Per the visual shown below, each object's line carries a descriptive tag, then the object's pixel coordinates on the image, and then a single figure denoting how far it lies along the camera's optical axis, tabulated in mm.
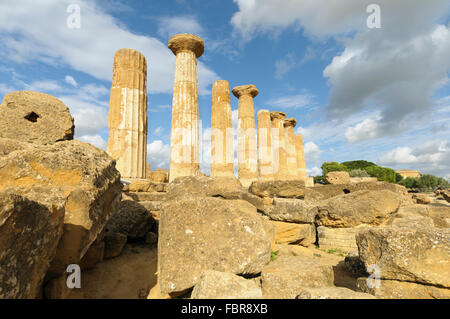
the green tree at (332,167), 45031
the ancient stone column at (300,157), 22203
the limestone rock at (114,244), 4141
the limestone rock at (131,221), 4754
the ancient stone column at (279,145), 17328
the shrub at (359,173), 38562
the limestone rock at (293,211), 5234
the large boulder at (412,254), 2240
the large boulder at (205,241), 2701
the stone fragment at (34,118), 4039
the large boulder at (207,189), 5263
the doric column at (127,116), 7398
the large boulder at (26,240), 1465
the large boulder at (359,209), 5219
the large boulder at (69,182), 2418
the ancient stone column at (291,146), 20161
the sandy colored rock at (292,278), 2617
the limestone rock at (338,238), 5164
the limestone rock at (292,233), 5160
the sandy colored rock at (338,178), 12641
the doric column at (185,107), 9320
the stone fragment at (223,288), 2172
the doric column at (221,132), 11898
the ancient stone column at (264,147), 15555
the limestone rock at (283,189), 6172
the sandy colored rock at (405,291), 2219
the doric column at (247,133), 13664
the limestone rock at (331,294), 1982
